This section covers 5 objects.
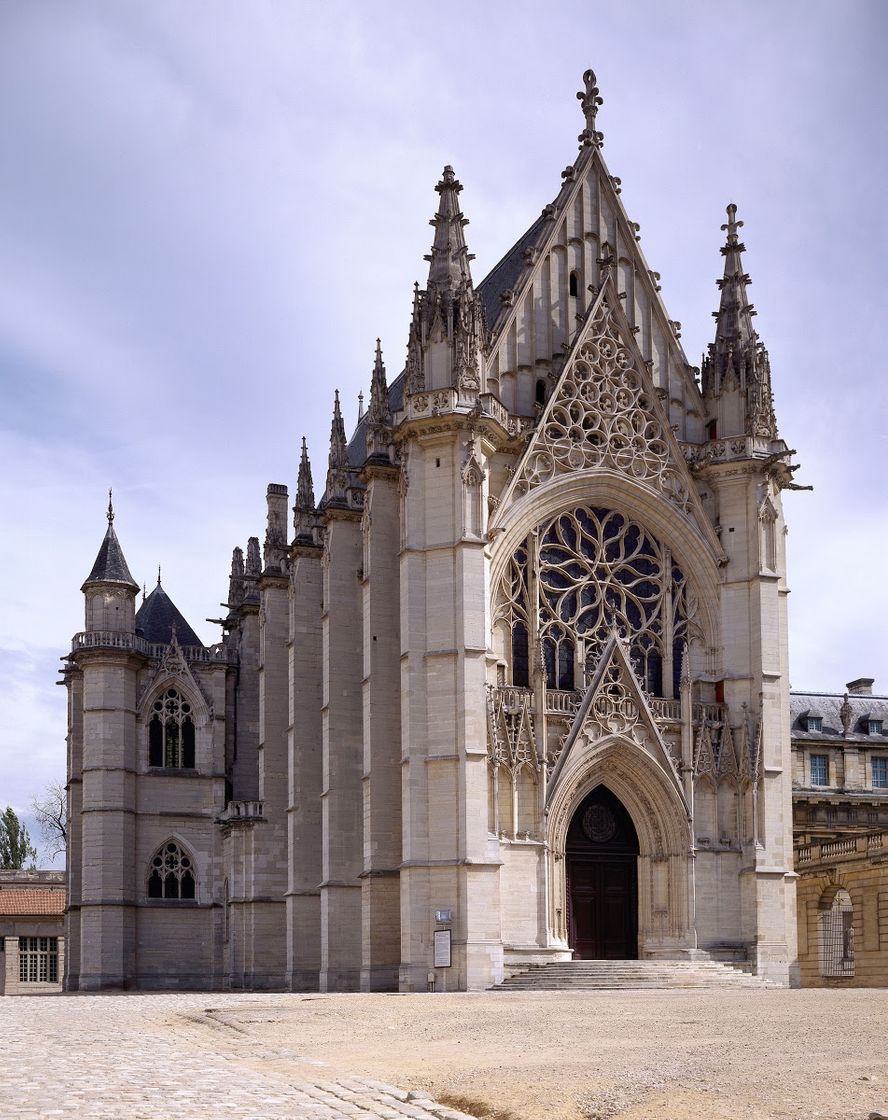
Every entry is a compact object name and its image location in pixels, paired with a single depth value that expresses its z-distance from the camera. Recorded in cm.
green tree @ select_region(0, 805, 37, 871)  9731
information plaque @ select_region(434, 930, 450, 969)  3900
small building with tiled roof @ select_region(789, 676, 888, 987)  4431
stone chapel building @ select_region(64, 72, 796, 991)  4091
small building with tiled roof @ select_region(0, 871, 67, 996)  7250
